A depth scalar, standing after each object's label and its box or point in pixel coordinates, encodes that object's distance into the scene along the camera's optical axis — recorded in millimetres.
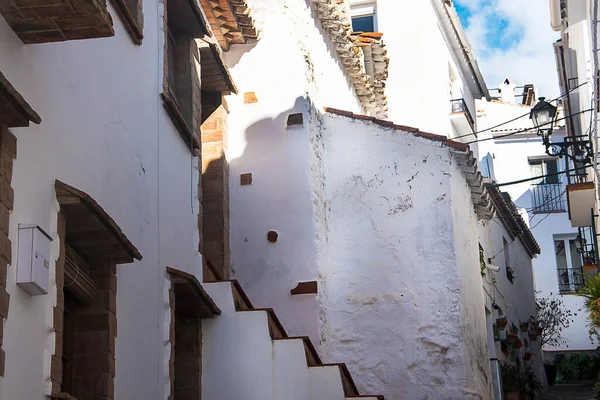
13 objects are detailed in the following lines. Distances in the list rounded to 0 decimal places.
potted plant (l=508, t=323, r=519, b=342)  19406
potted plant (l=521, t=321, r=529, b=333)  22969
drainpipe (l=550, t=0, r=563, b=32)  16984
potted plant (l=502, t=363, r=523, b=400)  17328
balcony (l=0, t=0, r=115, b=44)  6090
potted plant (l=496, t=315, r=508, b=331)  18534
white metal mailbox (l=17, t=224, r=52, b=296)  6164
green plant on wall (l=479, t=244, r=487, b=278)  17412
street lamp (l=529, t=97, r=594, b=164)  14484
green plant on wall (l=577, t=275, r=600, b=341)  11977
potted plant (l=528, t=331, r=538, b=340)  23469
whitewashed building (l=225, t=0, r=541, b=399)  12961
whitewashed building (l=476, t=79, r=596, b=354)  31452
